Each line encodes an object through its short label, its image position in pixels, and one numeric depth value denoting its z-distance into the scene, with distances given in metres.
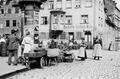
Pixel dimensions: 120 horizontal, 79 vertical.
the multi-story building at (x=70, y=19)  45.69
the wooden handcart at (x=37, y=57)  12.55
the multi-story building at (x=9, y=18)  55.31
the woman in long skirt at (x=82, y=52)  19.22
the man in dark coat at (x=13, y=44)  13.10
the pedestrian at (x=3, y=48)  19.80
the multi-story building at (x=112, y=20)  48.23
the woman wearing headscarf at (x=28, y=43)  13.30
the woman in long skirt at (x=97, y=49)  20.13
